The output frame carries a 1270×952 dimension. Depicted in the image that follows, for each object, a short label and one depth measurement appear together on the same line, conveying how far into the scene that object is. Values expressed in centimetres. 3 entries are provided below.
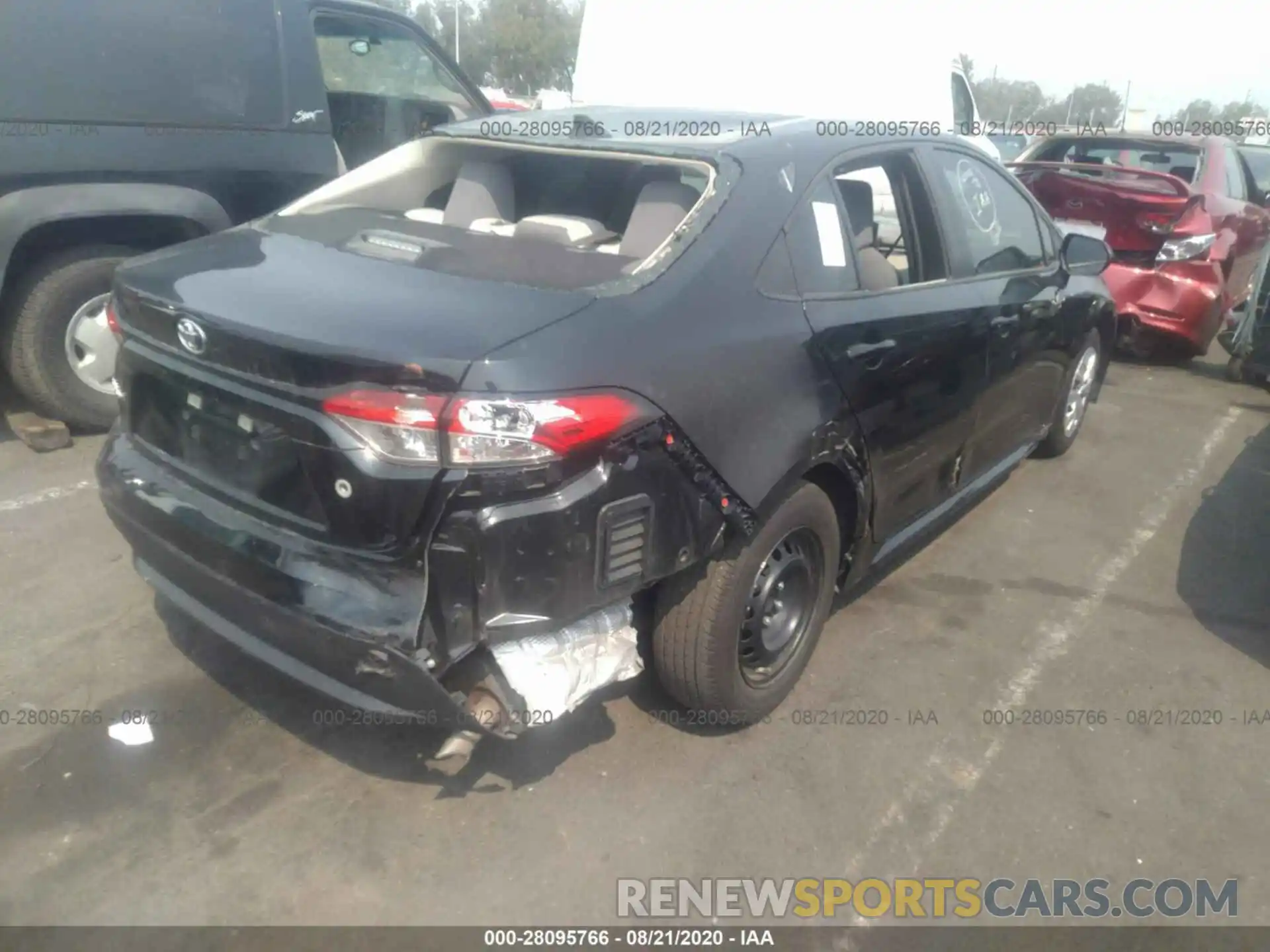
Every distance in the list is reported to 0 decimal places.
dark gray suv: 425
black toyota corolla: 217
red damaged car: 700
